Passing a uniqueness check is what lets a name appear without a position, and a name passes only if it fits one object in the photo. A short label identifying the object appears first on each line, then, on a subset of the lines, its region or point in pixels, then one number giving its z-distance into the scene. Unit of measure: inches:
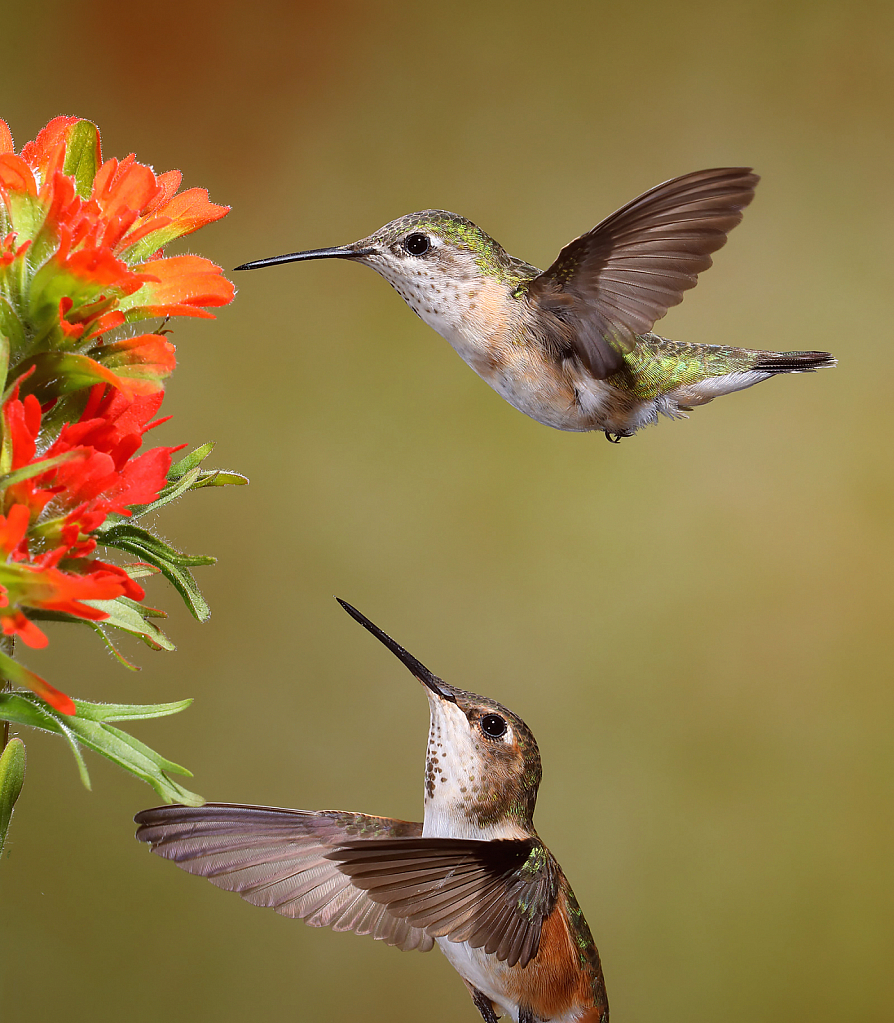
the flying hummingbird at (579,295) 77.3
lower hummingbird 77.0
